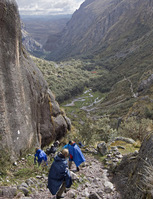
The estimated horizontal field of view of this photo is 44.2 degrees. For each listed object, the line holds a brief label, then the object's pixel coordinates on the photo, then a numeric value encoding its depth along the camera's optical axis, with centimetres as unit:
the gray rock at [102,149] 1683
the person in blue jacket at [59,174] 808
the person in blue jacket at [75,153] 1166
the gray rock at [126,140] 2087
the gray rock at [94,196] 878
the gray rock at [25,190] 848
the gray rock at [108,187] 989
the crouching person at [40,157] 1159
